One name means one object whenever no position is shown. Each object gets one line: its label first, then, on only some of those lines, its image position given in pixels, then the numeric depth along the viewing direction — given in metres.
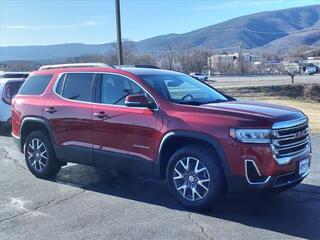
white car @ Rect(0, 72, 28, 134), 8.51
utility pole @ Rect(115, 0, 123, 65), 13.15
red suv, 3.71
